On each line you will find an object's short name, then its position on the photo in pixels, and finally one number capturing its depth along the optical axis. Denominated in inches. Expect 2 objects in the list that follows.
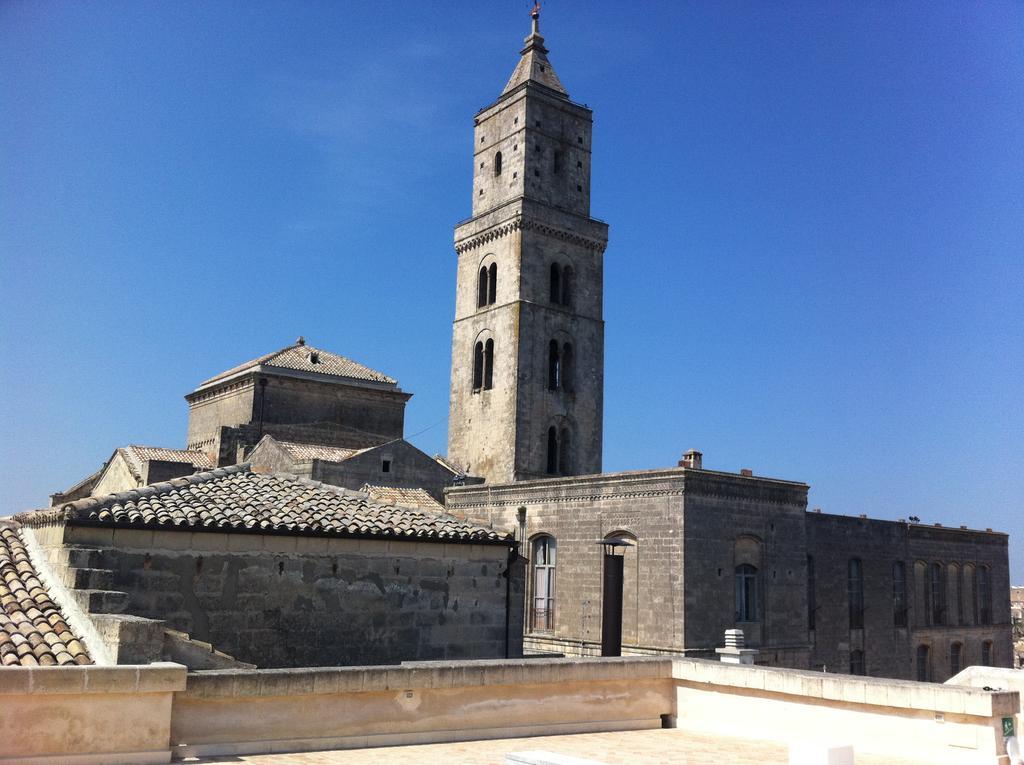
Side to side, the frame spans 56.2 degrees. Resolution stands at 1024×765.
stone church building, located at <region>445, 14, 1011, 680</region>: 1054.4
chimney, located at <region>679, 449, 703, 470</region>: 1152.8
